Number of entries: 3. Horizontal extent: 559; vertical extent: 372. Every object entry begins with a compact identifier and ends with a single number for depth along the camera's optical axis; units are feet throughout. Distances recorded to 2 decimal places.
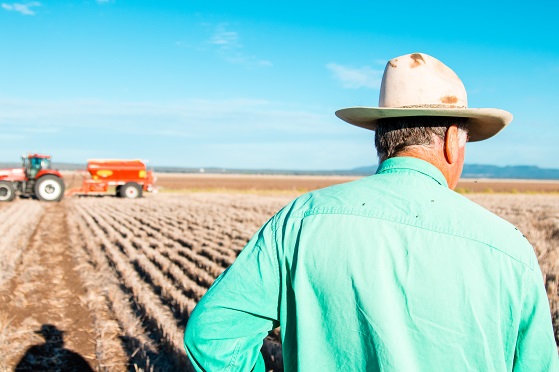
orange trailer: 83.87
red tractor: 72.13
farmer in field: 4.55
